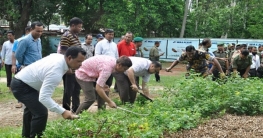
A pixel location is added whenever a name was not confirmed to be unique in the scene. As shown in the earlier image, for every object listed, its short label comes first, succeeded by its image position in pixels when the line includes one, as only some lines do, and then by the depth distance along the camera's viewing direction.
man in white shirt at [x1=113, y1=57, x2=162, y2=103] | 6.82
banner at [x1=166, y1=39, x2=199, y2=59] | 22.86
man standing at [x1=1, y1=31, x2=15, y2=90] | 10.09
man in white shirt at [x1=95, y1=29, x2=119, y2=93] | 8.79
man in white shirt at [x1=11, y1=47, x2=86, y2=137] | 4.27
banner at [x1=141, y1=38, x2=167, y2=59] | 24.36
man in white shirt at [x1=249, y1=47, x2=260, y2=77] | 12.24
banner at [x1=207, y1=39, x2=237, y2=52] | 20.03
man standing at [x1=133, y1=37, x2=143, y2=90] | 10.66
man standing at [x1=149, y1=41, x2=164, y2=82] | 16.14
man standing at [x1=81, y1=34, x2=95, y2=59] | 9.26
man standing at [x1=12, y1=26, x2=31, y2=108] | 7.45
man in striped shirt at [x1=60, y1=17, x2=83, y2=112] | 6.93
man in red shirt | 9.68
